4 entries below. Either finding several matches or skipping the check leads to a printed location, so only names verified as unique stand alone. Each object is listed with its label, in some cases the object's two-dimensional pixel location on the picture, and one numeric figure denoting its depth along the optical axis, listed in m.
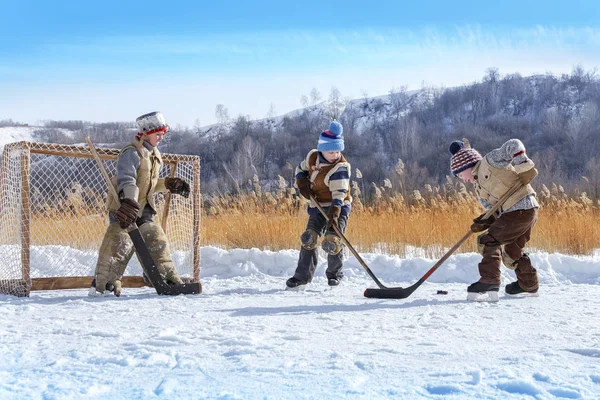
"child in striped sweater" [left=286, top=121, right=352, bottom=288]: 5.26
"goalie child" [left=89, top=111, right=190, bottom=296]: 4.82
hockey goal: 4.94
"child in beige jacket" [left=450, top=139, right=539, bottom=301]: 4.60
